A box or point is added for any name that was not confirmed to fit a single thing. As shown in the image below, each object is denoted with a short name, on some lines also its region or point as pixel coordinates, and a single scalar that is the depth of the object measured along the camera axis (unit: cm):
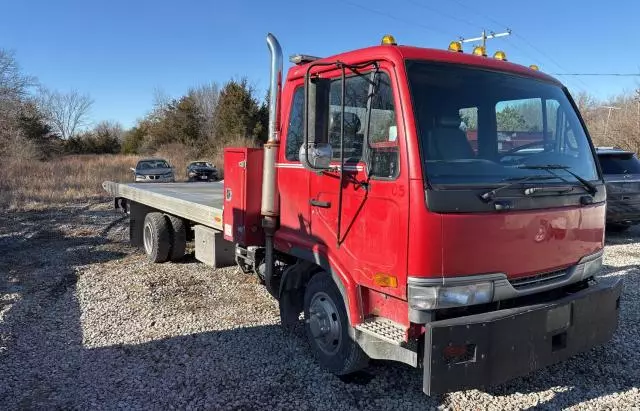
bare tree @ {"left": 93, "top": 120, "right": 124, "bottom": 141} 5150
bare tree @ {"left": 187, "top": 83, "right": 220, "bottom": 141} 4306
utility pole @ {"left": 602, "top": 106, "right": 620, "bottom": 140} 2244
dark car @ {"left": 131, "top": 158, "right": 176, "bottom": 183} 2333
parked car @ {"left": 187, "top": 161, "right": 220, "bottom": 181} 2748
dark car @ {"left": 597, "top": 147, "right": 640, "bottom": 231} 920
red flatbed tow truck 288
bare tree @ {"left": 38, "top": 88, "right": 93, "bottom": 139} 5634
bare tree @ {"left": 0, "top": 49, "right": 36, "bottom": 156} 2847
